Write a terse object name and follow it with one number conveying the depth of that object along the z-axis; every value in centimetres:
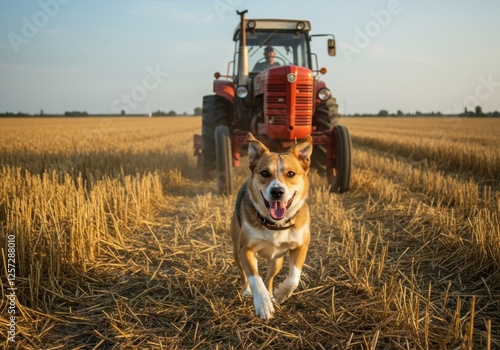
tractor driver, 818
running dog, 309
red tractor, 672
